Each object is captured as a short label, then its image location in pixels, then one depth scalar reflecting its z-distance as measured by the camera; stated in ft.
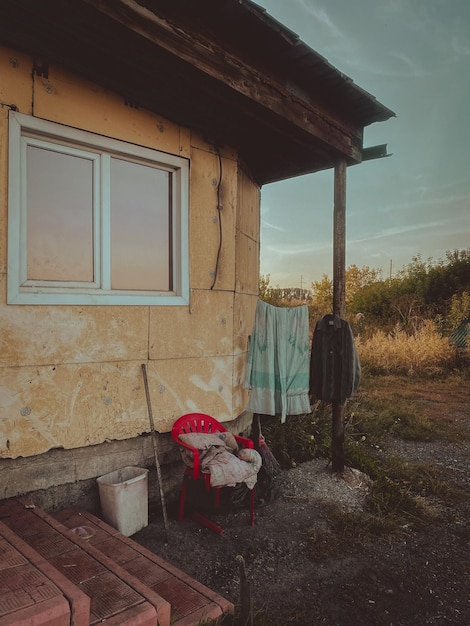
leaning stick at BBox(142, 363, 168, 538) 11.23
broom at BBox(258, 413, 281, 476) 13.85
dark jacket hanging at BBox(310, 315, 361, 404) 14.47
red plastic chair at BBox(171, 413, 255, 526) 11.27
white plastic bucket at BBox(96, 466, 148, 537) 10.78
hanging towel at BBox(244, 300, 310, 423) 15.01
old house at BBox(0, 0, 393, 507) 9.75
